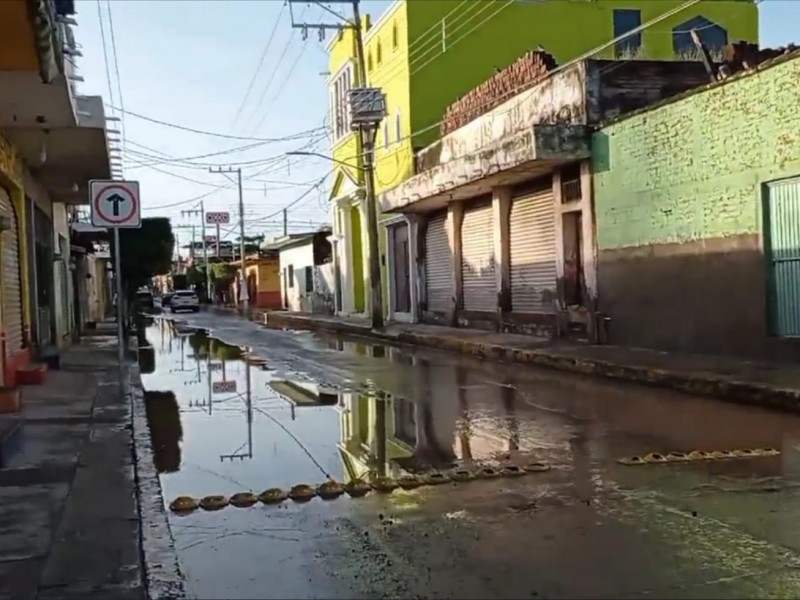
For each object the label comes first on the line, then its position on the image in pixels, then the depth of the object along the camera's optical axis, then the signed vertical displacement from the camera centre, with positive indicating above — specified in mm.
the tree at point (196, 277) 102812 +998
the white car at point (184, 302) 68000 -1067
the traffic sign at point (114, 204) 13877 +1247
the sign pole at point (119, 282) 13986 +114
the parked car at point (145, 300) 68950 -889
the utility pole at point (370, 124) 32219 +5381
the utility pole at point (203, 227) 97144 +6383
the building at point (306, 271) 54312 +594
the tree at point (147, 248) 37406 +1592
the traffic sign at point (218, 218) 88044 +6146
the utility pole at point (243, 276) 69762 +555
